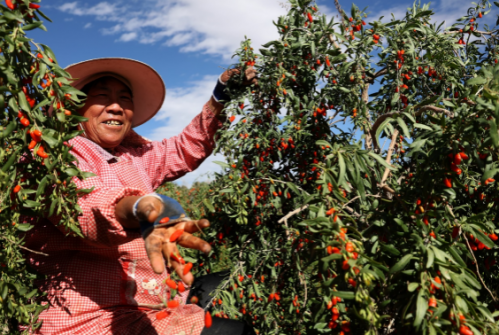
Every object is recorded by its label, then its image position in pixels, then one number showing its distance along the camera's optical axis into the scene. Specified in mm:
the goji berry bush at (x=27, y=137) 1166
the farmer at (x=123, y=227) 1306
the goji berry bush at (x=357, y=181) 1196
